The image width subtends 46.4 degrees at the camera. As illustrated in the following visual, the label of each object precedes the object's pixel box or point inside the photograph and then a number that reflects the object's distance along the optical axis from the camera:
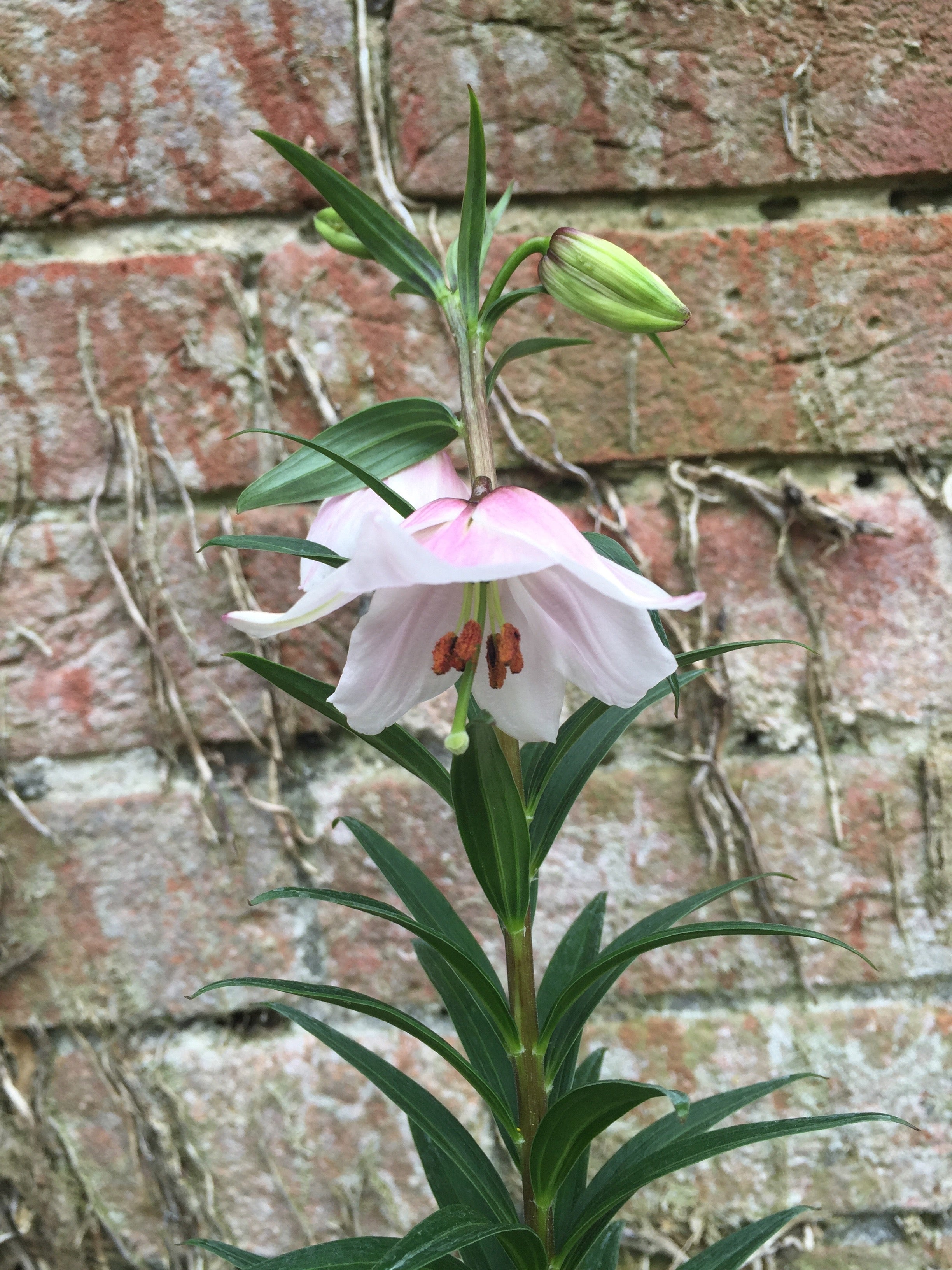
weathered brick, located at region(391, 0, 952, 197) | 0.30
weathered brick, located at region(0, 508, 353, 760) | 0.32
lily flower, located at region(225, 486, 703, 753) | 0.15
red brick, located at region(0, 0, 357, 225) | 0.30
